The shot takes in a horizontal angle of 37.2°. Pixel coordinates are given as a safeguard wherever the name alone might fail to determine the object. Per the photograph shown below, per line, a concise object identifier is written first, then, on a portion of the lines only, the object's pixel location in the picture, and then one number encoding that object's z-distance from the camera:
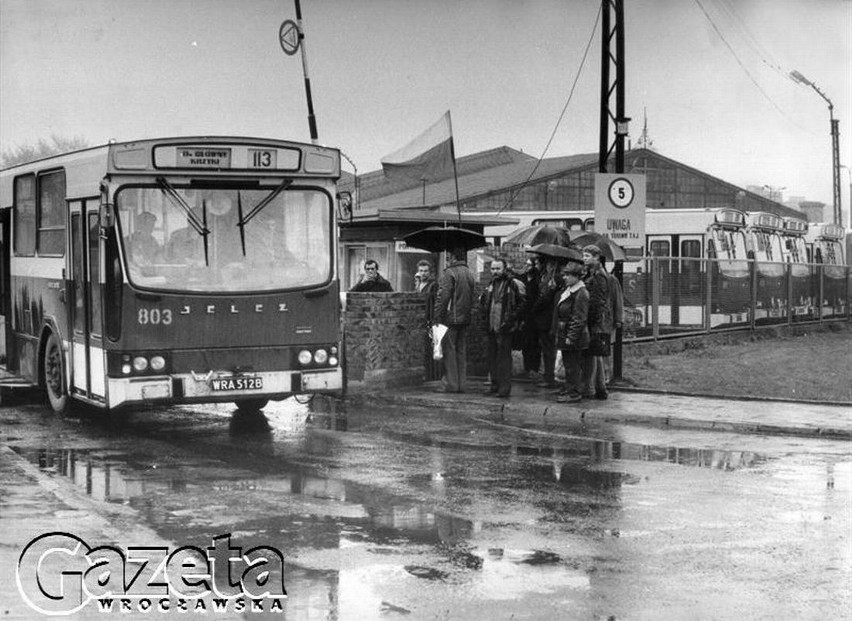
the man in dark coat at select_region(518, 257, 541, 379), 17.11
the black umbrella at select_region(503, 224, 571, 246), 19.59
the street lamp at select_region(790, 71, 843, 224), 54.07
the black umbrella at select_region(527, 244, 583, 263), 15.79
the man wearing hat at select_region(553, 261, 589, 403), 15.38
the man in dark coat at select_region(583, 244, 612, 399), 15.60
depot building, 52.88
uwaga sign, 16.62
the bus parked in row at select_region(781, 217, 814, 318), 28.55
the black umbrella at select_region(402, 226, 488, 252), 16.89
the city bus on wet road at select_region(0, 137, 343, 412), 12.52
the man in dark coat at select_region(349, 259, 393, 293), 20.22
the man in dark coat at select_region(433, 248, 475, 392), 16.55
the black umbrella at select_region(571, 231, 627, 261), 18.92
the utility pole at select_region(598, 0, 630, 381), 16.91
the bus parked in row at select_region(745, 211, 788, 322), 26.38
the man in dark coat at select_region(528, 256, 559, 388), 16.52
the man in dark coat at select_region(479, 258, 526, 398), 16.05
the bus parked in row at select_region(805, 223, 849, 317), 31.02
